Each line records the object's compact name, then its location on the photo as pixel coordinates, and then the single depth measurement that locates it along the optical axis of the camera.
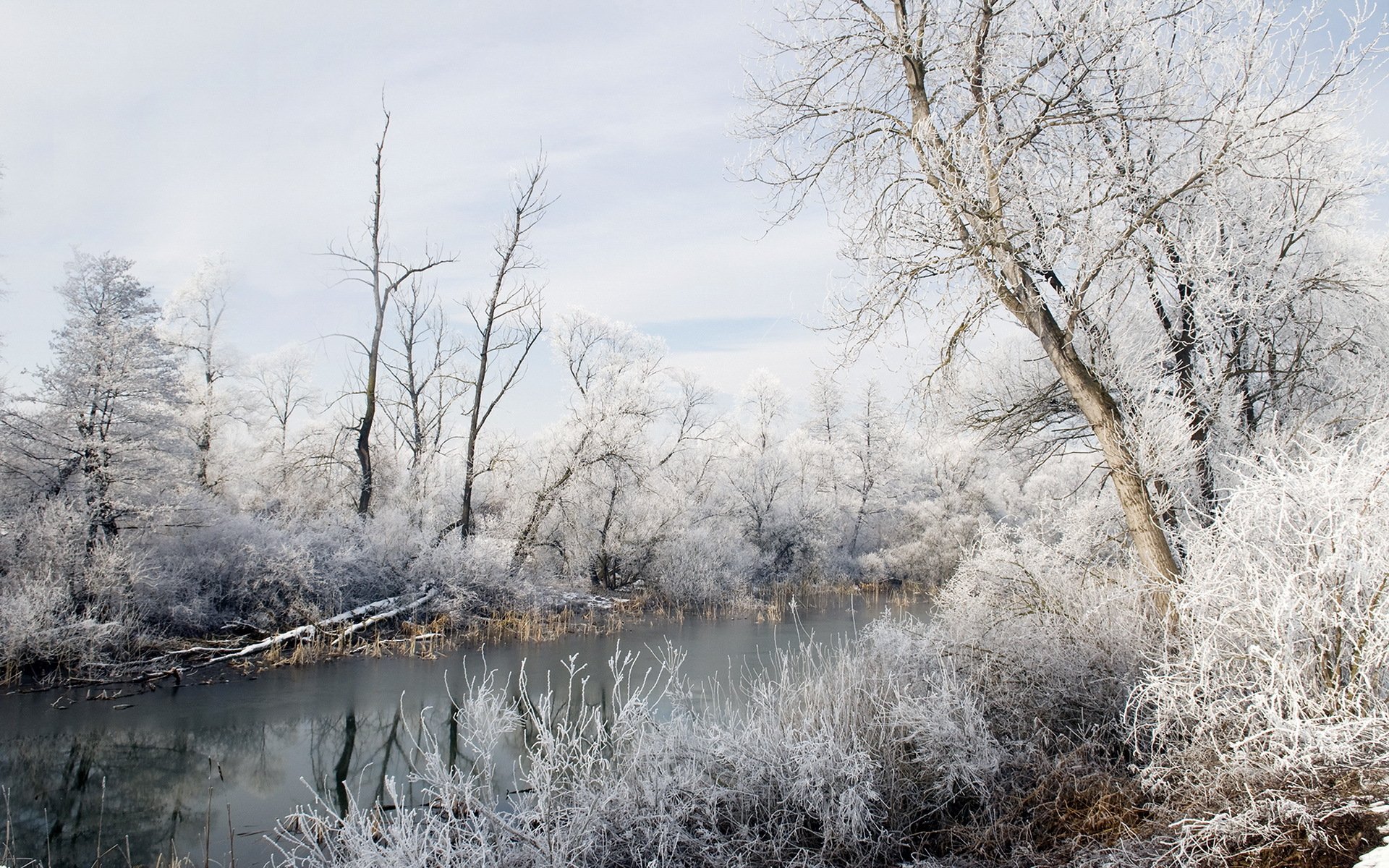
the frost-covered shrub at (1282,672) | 3.52
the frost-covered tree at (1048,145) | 5.77
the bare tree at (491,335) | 18.44
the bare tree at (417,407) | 22.50
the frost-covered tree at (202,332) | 24.00
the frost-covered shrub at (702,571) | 19.39
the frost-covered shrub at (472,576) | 15.41
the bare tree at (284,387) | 29.97
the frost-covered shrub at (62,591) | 9.27
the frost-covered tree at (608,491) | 19.33
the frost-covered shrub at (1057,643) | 5.32
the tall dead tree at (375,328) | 16.69
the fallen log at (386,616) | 12.45
